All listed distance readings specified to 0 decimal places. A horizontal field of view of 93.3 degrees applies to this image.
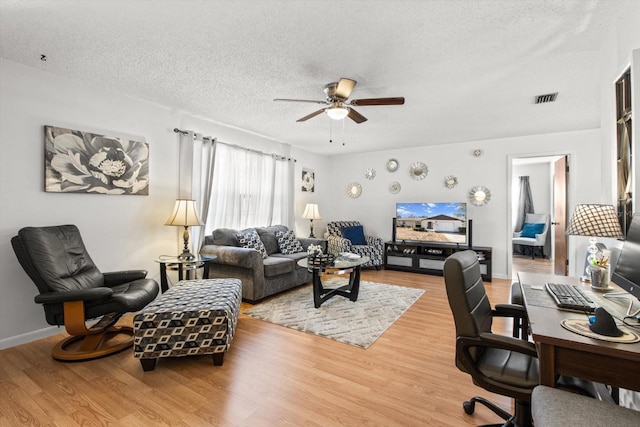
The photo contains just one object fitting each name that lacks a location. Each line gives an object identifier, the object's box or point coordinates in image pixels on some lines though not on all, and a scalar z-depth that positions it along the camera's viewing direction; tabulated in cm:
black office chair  137
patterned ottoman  220
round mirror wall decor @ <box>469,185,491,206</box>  539
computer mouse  111
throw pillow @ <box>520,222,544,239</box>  737
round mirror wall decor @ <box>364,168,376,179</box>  656
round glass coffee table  351
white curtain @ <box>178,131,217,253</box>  396
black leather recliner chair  230
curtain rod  390
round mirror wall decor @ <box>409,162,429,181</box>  595
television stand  510
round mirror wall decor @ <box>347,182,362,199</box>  676
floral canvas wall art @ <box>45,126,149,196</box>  283
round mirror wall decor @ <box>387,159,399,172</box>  626
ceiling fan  271
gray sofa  372
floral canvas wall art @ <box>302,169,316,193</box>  628
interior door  489
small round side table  339
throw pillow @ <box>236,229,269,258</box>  418
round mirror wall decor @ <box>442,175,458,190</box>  566
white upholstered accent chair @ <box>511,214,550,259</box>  715
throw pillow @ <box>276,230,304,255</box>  475
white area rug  291
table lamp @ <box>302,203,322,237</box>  578
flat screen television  536
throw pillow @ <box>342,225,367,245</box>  603
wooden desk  103
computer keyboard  142
